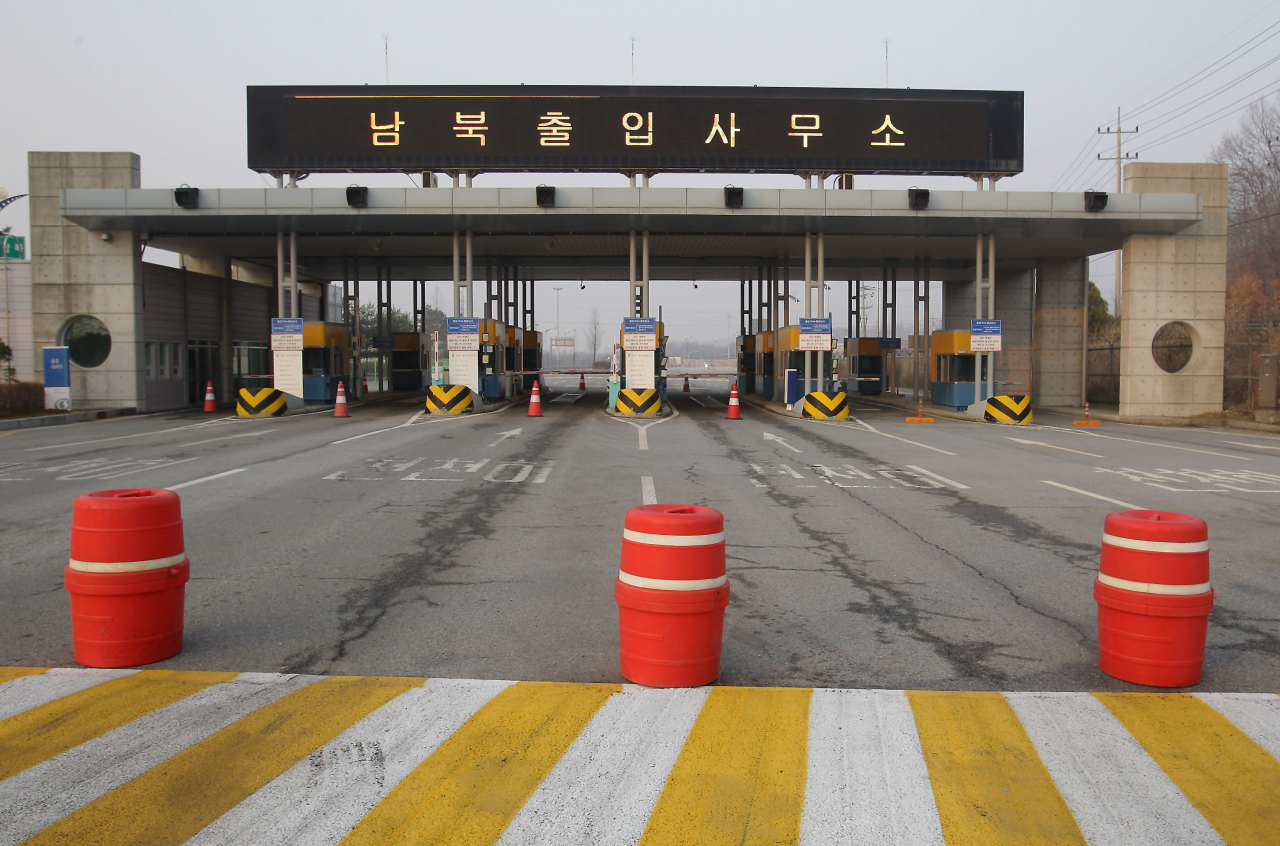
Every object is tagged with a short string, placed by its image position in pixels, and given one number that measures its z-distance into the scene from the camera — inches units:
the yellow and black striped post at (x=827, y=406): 1067.9
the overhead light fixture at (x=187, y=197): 999.6
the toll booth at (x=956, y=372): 1203.2
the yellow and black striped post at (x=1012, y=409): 1040.2
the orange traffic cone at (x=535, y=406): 1018.7
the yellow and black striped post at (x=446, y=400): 1071.6
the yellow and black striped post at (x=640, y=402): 1080.2
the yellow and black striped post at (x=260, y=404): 1034.7
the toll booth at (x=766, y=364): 1551.4
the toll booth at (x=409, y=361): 1777.8
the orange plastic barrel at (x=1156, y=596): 190.4
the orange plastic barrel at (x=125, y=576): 198.8
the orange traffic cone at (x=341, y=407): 1020.5
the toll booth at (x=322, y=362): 1266.0
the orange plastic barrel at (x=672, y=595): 185.9
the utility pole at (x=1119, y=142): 2138.3
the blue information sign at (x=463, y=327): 1118.4
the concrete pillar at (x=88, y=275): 1064.8
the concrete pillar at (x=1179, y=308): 1090.1
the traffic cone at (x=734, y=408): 1034.7
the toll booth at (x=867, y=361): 1781.5
